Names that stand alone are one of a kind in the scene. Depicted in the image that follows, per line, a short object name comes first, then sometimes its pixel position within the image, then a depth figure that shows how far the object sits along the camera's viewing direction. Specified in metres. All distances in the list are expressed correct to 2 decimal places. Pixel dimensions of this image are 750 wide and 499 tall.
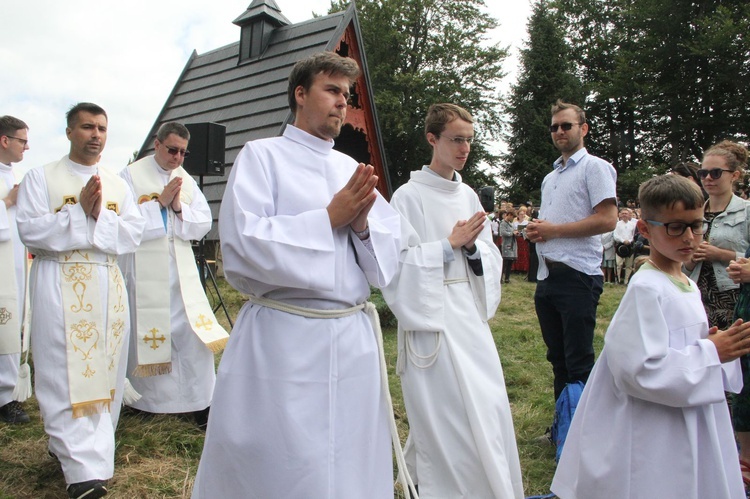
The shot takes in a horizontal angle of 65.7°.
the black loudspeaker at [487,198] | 3.54
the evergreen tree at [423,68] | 28.95
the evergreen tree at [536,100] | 29.09
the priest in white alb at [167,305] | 4.16
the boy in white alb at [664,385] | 2.09
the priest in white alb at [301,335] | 1.95
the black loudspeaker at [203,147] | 6.47
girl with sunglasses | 3.46
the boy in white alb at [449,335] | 2.89
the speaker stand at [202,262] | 6.39
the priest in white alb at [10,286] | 4.32
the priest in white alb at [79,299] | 3.14
